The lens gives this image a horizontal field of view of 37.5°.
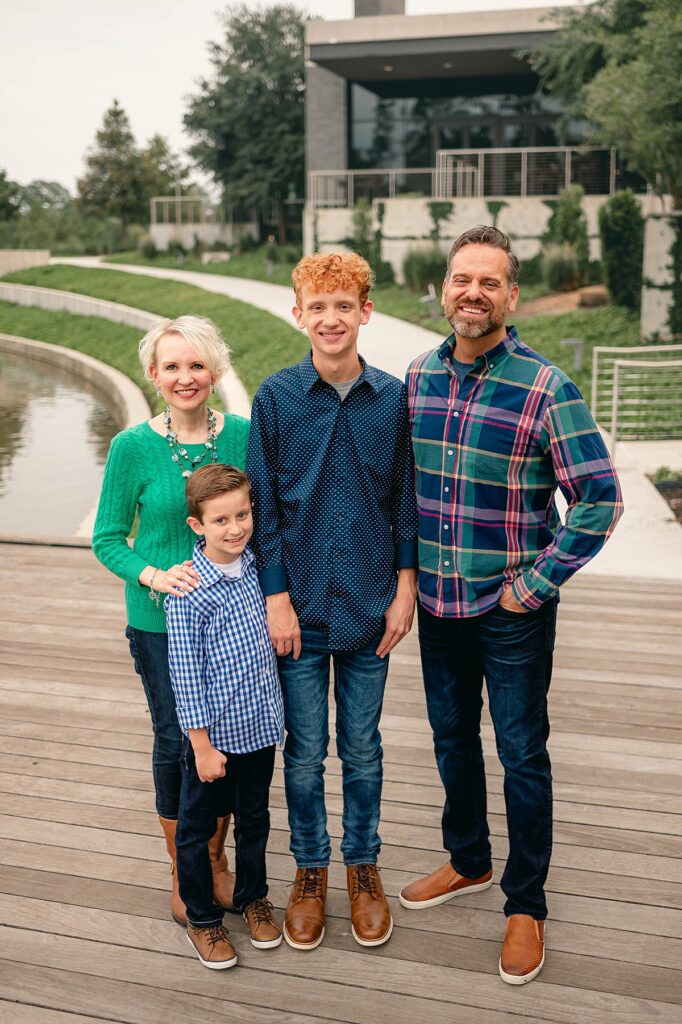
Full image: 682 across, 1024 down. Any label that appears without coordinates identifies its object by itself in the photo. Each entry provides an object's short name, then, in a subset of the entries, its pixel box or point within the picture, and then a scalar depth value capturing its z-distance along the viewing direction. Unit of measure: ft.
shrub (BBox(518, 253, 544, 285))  60.29
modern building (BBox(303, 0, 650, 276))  65.82
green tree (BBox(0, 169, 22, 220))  121.19
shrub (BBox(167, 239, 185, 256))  97.22
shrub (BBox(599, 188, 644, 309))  49.96
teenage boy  7.84
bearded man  7.45
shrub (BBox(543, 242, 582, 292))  57.00
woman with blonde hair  7.88
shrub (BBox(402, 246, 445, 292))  62.23
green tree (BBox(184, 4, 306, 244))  96.53
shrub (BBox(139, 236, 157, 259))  98.27
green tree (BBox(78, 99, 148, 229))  123.13
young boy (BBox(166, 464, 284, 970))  7.66
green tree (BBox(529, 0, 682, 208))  41.50
